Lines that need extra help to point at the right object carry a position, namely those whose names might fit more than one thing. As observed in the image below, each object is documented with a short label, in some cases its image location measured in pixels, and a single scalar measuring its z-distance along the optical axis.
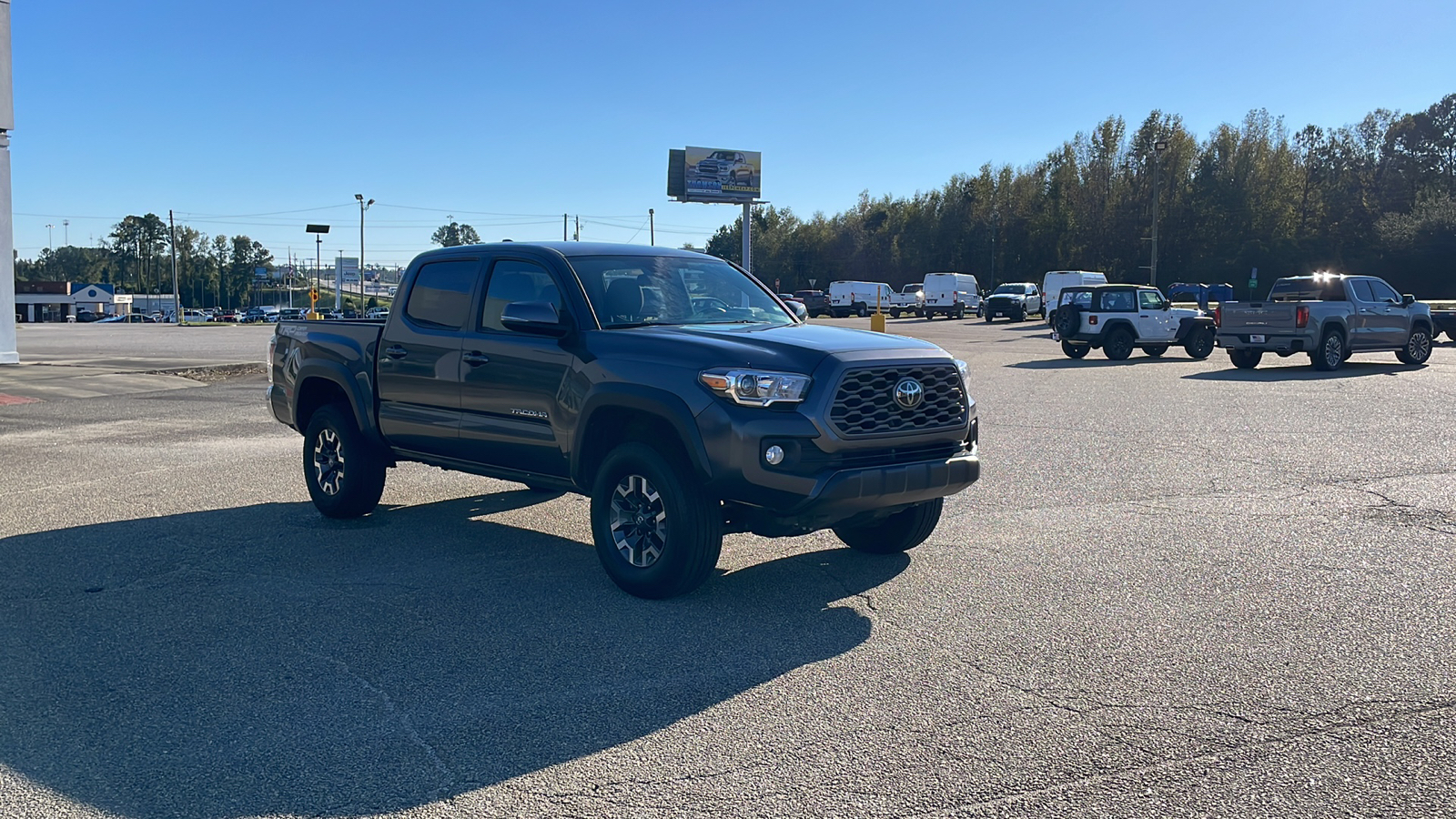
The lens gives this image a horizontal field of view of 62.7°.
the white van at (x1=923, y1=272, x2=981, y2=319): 64.12
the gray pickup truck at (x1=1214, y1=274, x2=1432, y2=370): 22.83
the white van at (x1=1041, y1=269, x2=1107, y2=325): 49.19
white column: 24.44
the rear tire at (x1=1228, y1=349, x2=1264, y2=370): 23.95
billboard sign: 89.81
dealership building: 132.62
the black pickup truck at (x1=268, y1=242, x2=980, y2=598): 5.72
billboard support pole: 76.06
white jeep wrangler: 27.14
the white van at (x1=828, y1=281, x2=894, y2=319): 70.25
